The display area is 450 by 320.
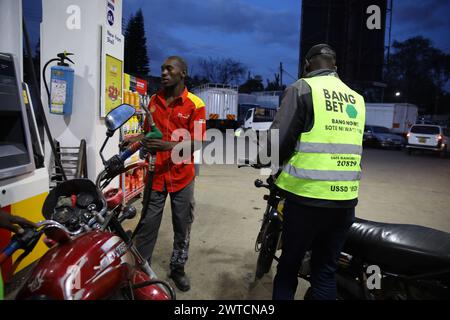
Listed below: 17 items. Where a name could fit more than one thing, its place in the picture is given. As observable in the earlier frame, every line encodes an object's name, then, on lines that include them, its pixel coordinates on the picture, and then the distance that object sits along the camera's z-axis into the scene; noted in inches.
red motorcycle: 52.7
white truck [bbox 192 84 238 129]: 893.2
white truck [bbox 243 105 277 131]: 754.7
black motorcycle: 81.3
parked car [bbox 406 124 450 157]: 627.5
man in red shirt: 116.0
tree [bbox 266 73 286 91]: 2154.3
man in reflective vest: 77.8
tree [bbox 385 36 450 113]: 2132.1
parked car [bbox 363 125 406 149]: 752.3
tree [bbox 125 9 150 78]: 1972.2
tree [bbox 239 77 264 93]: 2527.6
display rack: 202.4
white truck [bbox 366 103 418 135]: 868.0
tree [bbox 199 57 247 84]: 2479.1
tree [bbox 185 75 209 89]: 2212.1
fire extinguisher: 141.9
